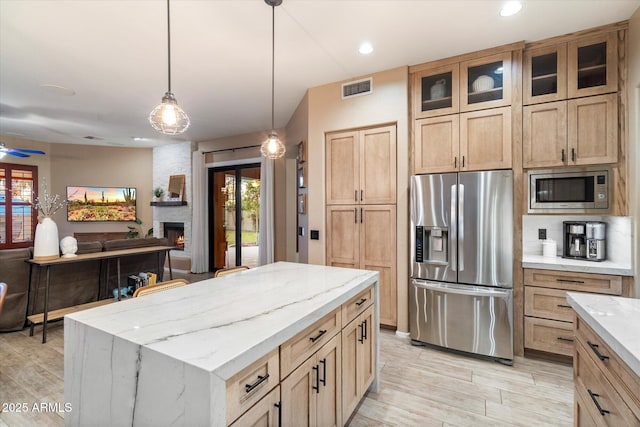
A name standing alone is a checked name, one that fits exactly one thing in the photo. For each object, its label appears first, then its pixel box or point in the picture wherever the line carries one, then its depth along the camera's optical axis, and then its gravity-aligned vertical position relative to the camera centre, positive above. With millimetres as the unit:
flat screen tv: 6895 +225
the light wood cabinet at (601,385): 925 -632
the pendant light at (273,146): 2535 +599
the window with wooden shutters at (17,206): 6152 +151
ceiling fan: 4660 +1022
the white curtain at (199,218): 6270 -104
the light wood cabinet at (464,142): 2717 +713
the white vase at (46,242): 3129 -316
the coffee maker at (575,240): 2691 -244
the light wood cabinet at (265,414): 944 -696
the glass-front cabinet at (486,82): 2717 +1277
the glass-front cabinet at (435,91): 2922 +1281
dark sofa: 3119 -835
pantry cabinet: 3211 -337
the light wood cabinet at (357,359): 1660 -922
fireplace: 6773 -475
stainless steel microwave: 2514 +219
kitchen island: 853 -473
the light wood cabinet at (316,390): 1185 -811
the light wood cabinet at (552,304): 2430 -796
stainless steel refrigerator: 2562 -450
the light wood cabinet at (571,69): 2457 +1289
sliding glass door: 6105 -36
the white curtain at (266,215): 5396 -30
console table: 3037 -594
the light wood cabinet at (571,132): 2453 +724
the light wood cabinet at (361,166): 3209 +550
